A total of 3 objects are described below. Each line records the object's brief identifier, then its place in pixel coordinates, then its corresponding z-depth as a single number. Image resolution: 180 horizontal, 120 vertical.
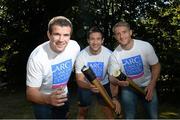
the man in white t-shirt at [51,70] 1.42
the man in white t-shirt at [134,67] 1.78
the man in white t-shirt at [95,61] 1.97
